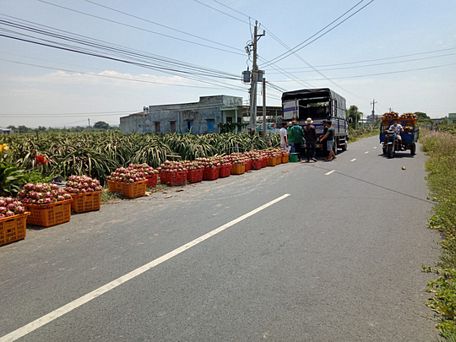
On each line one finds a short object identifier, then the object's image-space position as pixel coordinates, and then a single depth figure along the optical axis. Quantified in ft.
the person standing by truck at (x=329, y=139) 58.47
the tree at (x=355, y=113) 198.59
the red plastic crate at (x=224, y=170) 41.65
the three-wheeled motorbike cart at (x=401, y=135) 59.72
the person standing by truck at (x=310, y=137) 56.44
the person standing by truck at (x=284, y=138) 58.95
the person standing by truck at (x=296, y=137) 58.39
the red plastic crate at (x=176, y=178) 35.37
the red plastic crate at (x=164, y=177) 35.48
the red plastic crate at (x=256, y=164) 49.81
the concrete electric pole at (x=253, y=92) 71.26
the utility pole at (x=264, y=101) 73.41
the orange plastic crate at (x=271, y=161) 53.78
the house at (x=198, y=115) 124.06
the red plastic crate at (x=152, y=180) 33.78
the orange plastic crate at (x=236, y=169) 44.21
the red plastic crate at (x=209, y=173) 39.45
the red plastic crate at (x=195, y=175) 37.35
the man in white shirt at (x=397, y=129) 59.47
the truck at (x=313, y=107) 60.03
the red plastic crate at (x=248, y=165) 47.26
